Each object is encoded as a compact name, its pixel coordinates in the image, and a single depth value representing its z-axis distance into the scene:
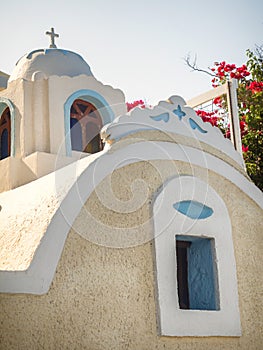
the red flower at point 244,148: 11.71
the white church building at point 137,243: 5.66
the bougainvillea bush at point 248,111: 11.66
